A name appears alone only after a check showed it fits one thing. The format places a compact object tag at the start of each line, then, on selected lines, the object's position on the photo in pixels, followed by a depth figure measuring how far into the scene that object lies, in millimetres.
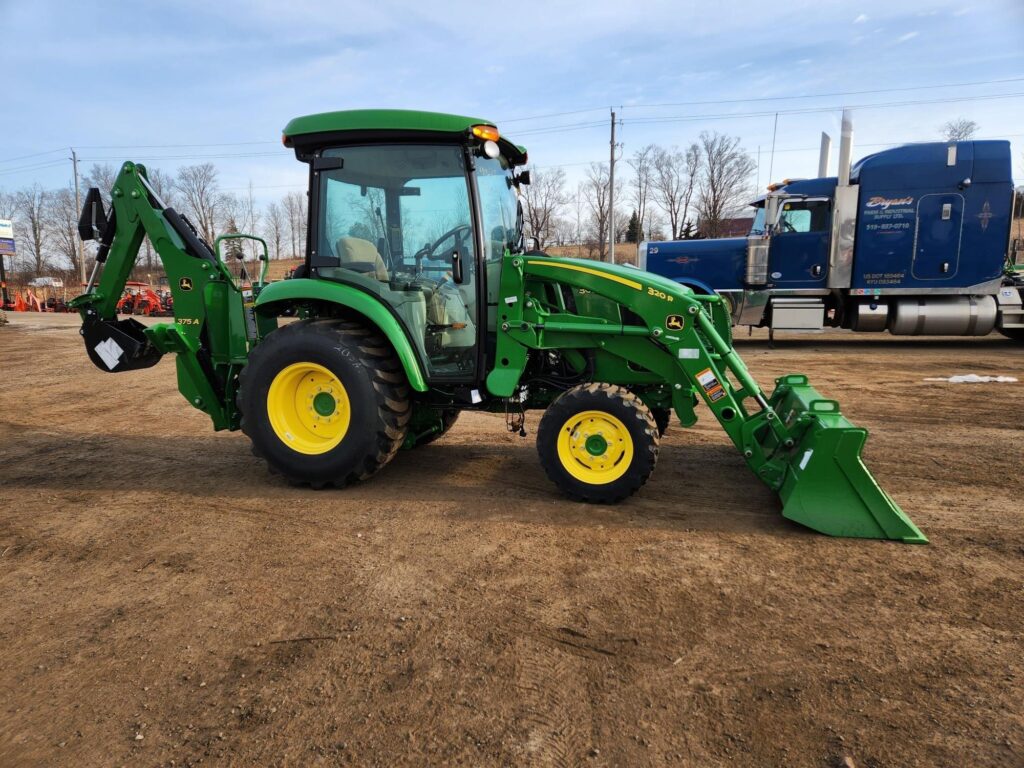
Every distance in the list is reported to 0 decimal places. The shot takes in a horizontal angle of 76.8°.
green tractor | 4113
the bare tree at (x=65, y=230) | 58312
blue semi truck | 11141
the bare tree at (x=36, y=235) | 62688
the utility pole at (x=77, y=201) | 38500
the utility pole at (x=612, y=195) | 28170
